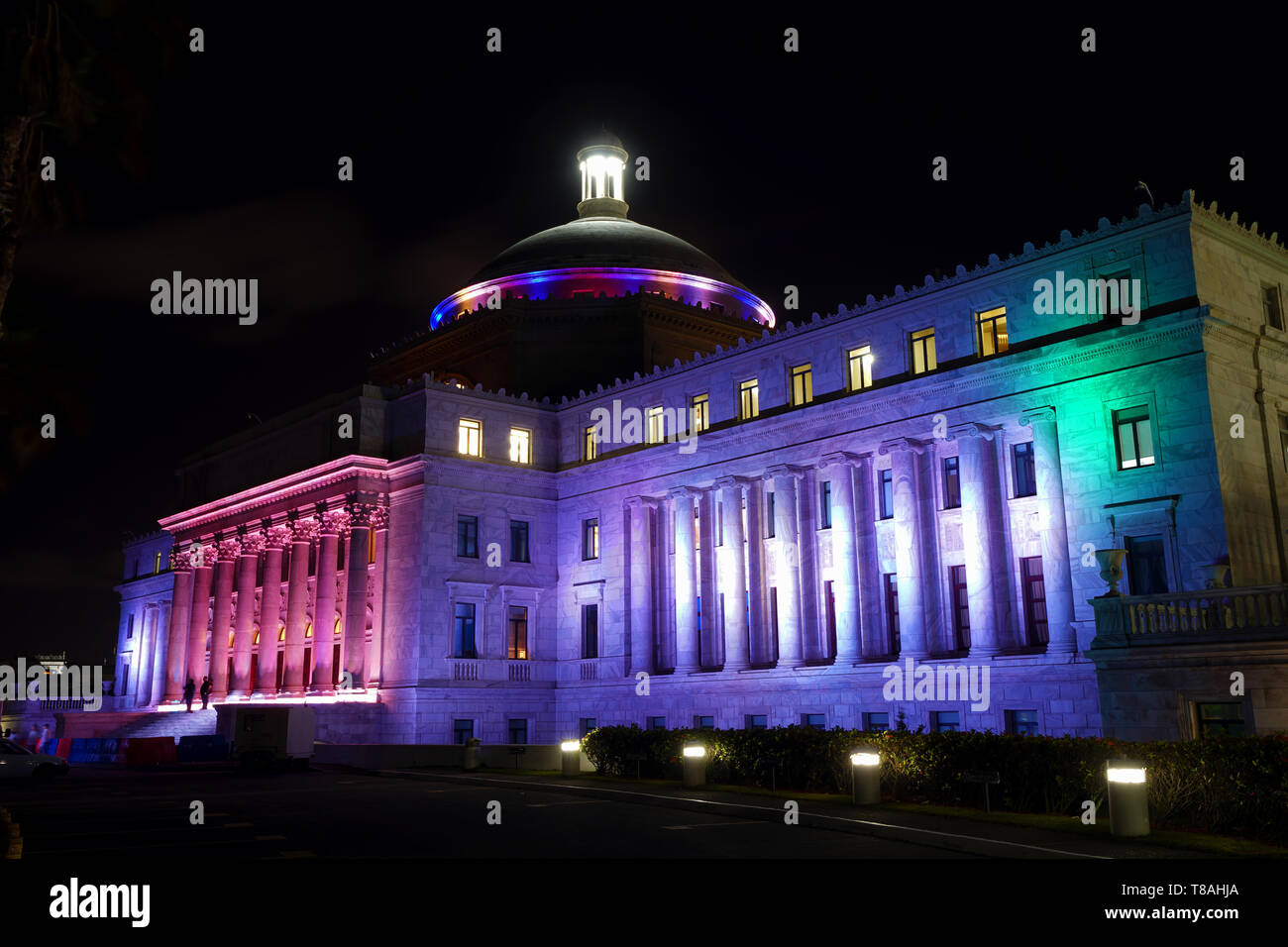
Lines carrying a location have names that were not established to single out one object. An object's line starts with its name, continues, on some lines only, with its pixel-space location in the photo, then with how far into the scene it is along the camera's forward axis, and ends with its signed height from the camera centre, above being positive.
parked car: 43.19 -2.02
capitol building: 38.81 +8.38
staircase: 59.72 -0.89
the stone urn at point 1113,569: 29.81 +3.18
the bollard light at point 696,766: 32.88 -1.95
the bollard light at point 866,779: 27.36 -2.02
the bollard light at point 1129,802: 20.89 -2.08
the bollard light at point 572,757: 38.66 -1.91
